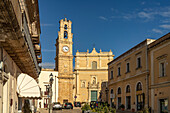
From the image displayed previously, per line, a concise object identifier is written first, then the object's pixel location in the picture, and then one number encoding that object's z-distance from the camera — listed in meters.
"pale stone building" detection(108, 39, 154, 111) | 29.14
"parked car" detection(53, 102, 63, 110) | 41.78
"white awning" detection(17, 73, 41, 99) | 15.23
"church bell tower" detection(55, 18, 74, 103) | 63.22
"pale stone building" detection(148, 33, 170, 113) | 24.22
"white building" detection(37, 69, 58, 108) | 61.12
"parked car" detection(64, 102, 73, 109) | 44.62
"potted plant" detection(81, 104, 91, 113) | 24.96
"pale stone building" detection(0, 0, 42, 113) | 6.65
